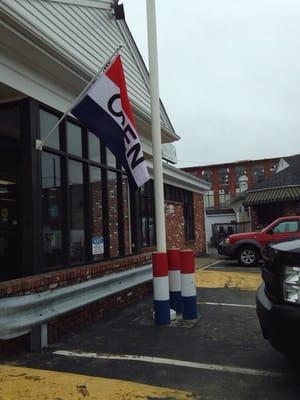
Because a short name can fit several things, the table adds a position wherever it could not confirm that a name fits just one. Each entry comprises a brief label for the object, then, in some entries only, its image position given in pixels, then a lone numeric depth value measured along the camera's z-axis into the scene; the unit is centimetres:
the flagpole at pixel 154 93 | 719
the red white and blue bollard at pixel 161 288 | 666
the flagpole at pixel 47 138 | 616
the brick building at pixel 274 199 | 2667
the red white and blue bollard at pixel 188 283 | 686
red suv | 1672
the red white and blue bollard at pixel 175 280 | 712
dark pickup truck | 354
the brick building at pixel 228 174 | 7094
